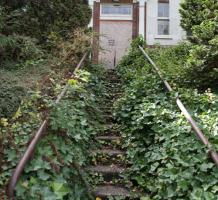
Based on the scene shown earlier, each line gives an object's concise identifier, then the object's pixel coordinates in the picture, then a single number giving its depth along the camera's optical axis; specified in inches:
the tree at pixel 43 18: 245.9
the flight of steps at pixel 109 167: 110.3
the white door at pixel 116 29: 324.8
